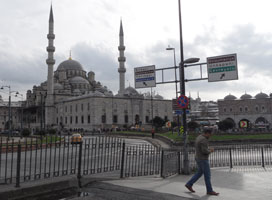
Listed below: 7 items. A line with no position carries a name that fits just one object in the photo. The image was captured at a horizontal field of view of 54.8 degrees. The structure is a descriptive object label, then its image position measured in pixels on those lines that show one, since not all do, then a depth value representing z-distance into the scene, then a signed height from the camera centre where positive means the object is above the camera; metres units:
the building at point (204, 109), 81.42 +5.04
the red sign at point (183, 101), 8.50 +0.70
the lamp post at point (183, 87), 8.27 +1.22
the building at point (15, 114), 76.34 +3.07
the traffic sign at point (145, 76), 11.22 +2.03
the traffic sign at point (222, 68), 9.51 +2.01
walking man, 5.55 -0.72
